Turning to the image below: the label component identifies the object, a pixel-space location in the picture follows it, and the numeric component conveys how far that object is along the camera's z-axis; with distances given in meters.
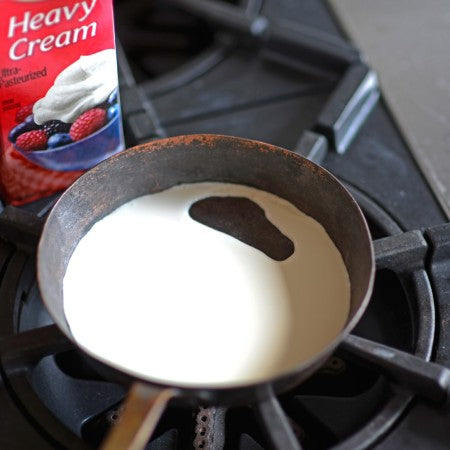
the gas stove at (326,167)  0.56
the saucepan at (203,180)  0.49
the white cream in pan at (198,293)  0.56
